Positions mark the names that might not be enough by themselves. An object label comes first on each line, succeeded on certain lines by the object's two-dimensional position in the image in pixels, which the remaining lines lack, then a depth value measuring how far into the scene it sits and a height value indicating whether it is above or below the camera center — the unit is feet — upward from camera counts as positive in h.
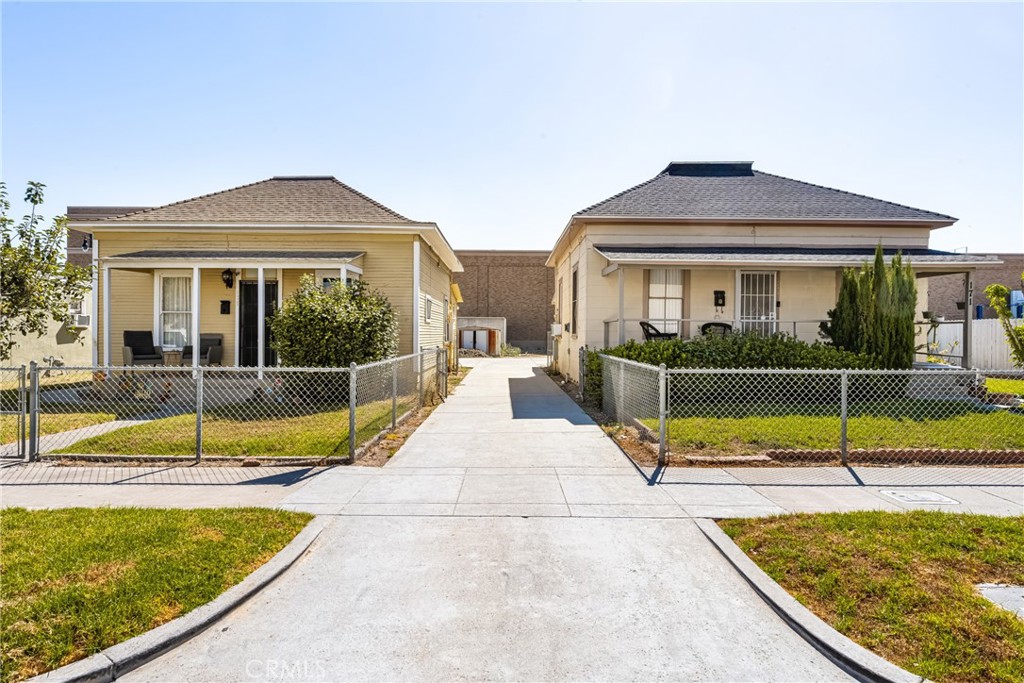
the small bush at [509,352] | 124.67 -4.81
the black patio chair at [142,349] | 42.78 -1.78
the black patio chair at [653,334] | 45.85 -0.15
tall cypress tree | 36.83 +1.48
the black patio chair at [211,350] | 44.65 -1.89
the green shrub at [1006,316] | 32.99 +1.21
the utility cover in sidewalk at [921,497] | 18.22 -5.27
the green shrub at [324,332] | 35.88 -0.27
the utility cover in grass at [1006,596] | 11.31 -5.33
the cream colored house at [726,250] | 48.01 +6.79
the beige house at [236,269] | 45.06 +4.63
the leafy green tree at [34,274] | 23.97 +2.19
